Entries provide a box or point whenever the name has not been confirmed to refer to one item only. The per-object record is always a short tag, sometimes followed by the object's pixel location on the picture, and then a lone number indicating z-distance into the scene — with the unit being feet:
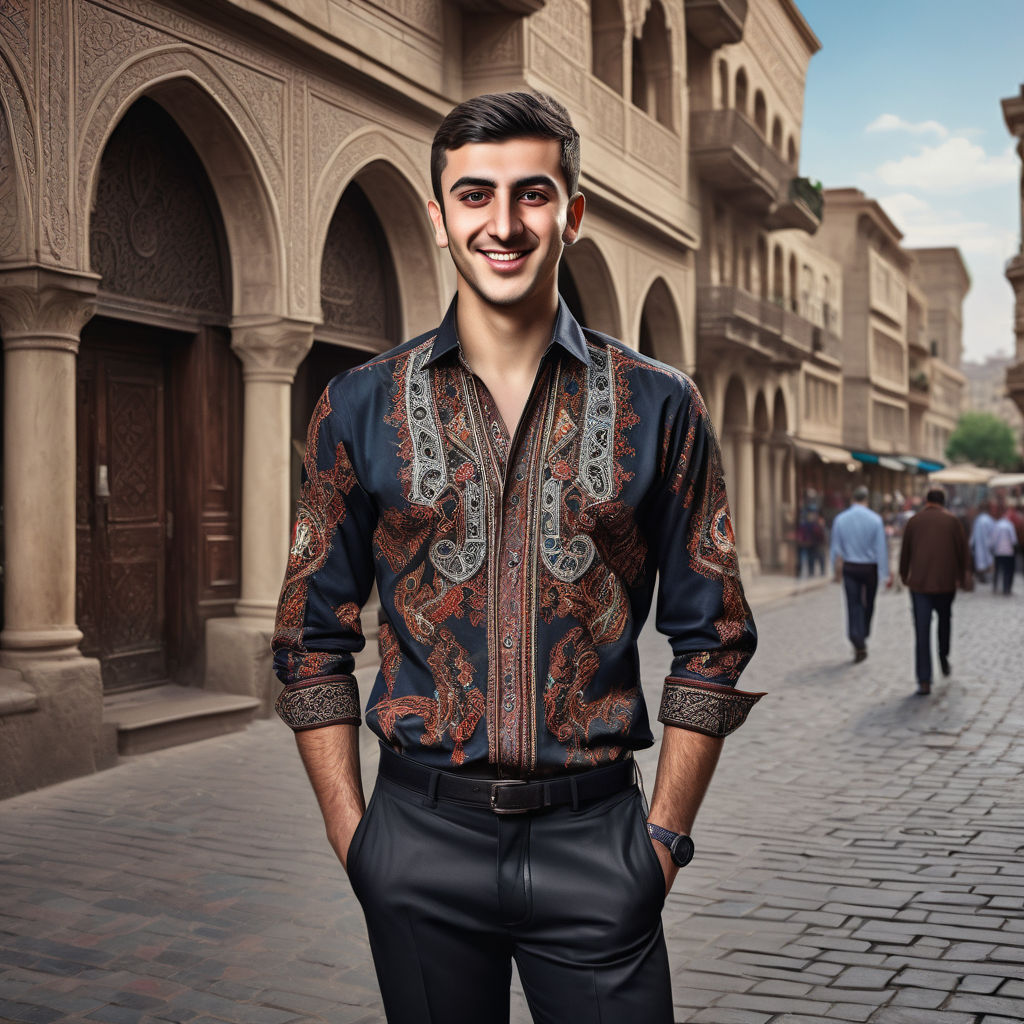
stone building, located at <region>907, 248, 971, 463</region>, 272.10
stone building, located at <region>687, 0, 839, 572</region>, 77.36
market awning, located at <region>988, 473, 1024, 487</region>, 134.51
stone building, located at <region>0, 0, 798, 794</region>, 26.40
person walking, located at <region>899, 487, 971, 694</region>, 38.40
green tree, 346.13
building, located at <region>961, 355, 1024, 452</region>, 586.12
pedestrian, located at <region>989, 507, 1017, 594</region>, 81.76
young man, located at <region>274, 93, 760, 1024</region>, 6.59
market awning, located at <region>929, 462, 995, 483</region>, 130.52
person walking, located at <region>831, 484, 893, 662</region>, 45.21
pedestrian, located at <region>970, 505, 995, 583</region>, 85.30
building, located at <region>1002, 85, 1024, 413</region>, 123.66
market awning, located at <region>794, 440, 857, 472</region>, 138.21
